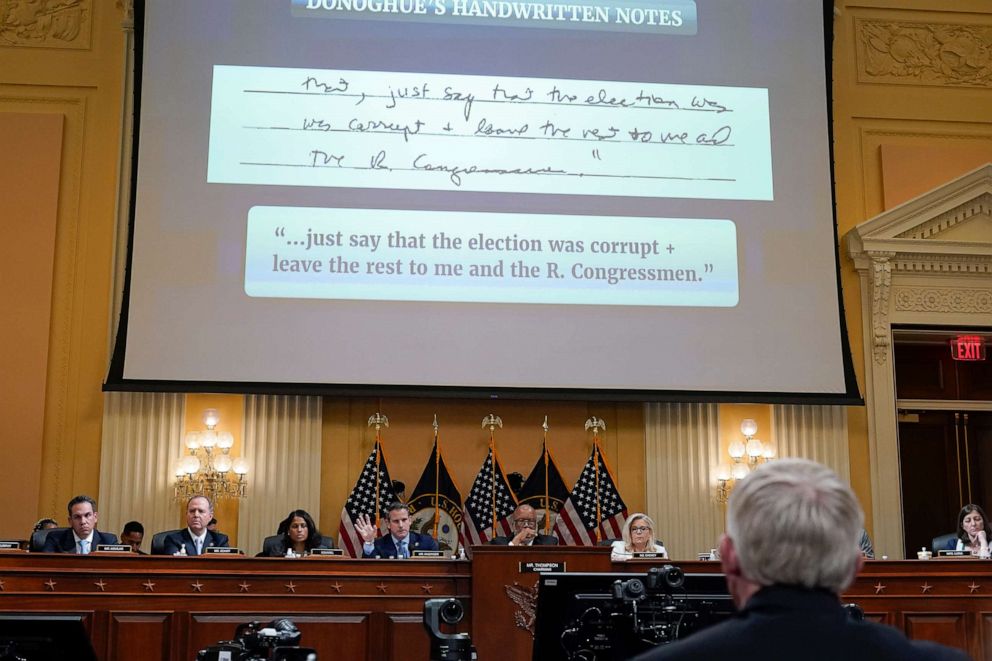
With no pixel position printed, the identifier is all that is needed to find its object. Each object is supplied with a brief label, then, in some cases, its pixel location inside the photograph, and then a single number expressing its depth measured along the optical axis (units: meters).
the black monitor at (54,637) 4.15
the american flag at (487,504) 9.12
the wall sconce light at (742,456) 9.75
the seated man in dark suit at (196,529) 7.69
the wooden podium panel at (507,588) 6.29
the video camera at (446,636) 3.74
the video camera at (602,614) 4.50
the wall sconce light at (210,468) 9.20
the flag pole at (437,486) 9.36
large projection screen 9.01
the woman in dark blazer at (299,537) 7.73
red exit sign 10.44
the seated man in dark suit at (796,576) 1.56
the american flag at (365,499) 8.92
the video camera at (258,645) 3.97
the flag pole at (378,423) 9.30
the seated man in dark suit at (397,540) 7.57
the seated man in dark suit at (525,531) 7.73
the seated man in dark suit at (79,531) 7.29
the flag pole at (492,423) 9.65
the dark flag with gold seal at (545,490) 9.52
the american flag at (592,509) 9.10
